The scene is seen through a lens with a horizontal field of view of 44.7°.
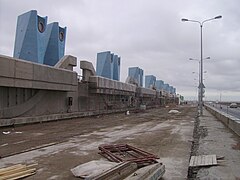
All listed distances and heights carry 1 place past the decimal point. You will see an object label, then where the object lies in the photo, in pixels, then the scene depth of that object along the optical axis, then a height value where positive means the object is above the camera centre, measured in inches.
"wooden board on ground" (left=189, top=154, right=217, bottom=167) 316.2 -65.3
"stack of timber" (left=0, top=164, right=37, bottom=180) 256.9 -66.4
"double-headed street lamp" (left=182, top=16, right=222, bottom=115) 1277.1 +147.7
